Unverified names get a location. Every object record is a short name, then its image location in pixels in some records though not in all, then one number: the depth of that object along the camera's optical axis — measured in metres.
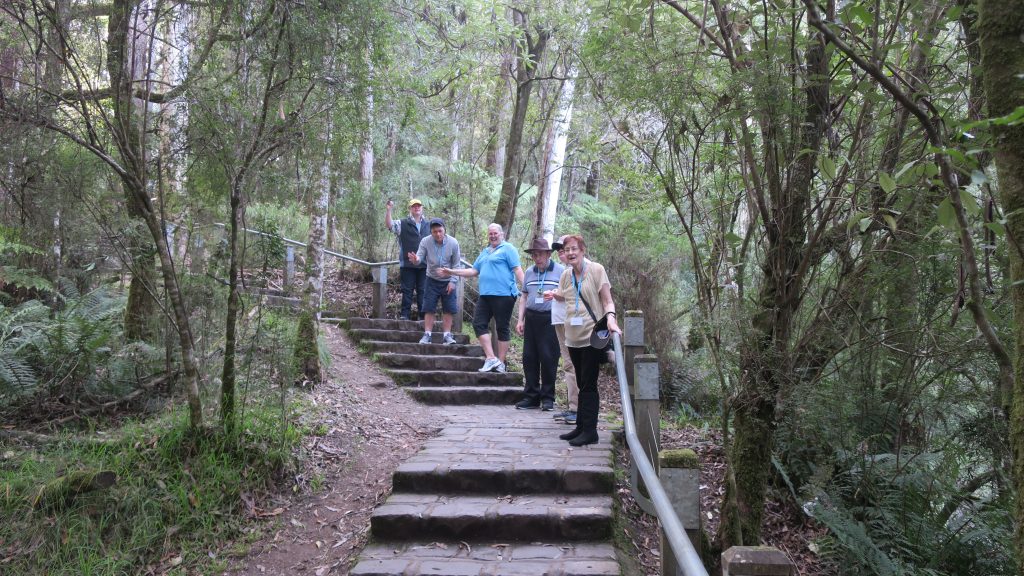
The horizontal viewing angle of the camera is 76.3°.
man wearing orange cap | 10.70
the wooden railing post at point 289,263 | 10.45
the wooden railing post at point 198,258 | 5.76
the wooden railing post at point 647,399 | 4.91
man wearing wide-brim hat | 7.39
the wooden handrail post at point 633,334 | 5.74
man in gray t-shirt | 9.62
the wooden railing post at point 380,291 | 11.45
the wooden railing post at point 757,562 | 1.90
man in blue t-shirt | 8.55
